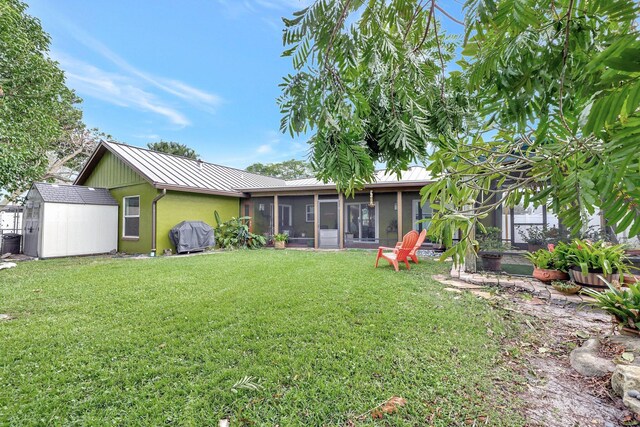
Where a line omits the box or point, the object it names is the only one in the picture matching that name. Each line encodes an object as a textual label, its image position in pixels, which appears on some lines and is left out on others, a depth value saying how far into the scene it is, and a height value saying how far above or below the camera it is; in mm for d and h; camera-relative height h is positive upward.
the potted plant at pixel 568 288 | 4188 -973
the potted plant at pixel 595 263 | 4008 -573
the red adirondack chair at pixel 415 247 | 6735 -576
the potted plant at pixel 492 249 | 5844 -557
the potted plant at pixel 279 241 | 11711 -727
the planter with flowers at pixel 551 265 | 4738 -719
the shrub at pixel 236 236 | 11594 -519
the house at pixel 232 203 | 10203 +872
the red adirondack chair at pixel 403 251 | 6641 -668
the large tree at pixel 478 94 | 769 +478
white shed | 9086 +87
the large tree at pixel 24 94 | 8086 +4410
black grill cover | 10000 -470
